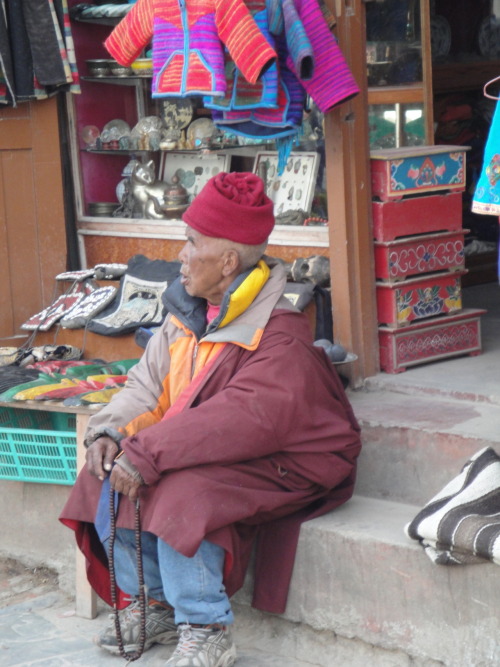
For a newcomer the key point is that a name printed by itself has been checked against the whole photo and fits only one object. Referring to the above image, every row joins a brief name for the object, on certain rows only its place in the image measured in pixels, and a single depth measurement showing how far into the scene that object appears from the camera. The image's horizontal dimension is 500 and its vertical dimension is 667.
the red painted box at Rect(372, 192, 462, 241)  4.72
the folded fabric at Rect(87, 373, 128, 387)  4.71
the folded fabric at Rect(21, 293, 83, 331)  5.80
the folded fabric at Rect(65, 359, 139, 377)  5.00
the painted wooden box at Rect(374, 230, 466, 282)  4.75
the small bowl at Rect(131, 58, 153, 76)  6.01
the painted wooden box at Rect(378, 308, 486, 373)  4.82
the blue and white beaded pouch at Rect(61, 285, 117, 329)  5.65
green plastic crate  4.41
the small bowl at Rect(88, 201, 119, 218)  6.25
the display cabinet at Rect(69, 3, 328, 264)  5.98
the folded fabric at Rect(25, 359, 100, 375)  5.05
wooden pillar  4.59
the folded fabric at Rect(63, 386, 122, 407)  4.22
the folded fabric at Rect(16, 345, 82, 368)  5.48
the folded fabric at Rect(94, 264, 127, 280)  5.82
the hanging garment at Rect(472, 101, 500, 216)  3.36
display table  4.10
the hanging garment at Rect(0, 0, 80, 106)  5.76
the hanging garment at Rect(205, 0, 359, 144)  4.40
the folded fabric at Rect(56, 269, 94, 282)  5.90
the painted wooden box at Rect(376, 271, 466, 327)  4.78
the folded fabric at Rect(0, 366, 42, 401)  4.73
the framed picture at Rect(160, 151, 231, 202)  6.08
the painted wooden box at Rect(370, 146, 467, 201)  4.70
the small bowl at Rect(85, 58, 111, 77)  6.12
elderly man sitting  3.42
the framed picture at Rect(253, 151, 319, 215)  5.57
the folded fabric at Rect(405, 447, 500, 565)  3.18
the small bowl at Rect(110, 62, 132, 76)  6.12
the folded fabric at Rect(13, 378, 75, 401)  4.44
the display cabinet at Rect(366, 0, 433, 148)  6.14
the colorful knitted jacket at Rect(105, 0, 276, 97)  4.45
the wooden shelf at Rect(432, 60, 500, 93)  7.25
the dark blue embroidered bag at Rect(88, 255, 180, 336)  5.45
